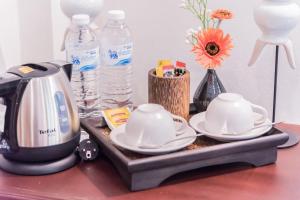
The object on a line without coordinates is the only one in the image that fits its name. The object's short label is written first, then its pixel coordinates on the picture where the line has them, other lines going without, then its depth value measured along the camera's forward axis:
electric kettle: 1.13
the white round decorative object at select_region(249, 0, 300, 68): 1.24
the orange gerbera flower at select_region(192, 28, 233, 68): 1.24
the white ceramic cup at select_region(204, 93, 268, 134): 1.17
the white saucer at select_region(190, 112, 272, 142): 1.17
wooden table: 1.11
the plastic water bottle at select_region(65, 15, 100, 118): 1.29
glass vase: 1.32
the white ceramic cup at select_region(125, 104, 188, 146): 1.12
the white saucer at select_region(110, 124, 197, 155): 1.12
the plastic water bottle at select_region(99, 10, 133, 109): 1.32
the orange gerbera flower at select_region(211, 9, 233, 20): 1.27
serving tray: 1.11
